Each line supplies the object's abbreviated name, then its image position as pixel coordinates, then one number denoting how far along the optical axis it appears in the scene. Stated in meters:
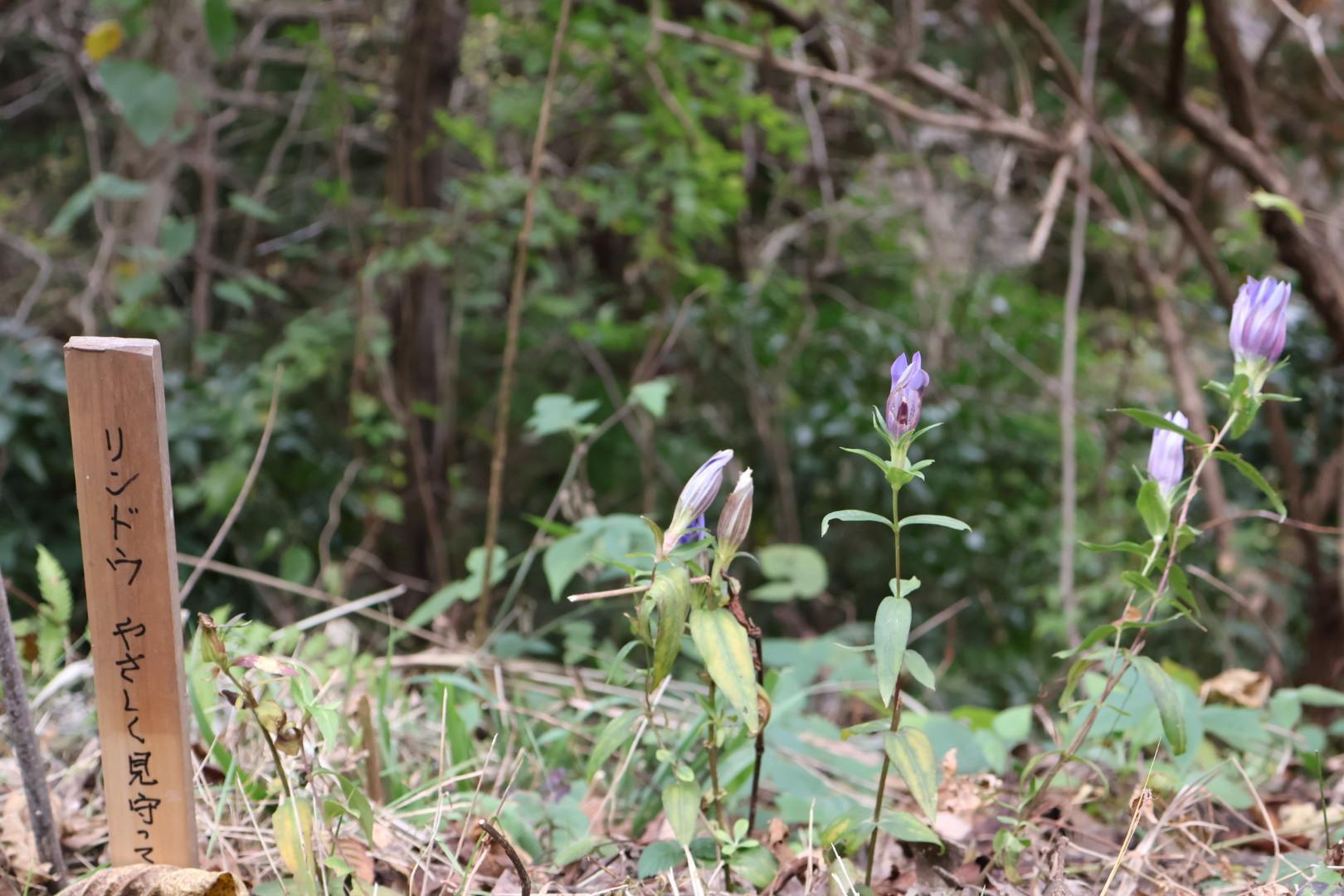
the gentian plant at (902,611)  1.69
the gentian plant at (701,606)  1.70
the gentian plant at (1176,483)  1.73
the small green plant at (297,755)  1.73
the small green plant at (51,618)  2.04
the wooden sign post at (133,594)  1.74
